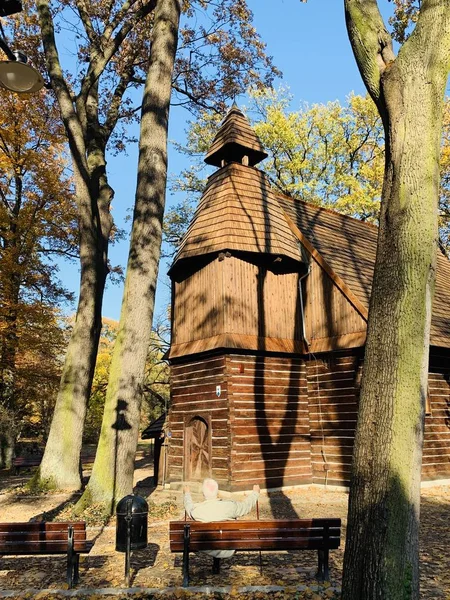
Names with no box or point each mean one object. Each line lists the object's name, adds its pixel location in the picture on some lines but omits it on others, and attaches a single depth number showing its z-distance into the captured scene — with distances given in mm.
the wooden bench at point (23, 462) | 19259
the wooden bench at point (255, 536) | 5625
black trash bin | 6047
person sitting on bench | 6012
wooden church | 13812
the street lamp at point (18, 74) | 5883
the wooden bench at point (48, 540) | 5656
